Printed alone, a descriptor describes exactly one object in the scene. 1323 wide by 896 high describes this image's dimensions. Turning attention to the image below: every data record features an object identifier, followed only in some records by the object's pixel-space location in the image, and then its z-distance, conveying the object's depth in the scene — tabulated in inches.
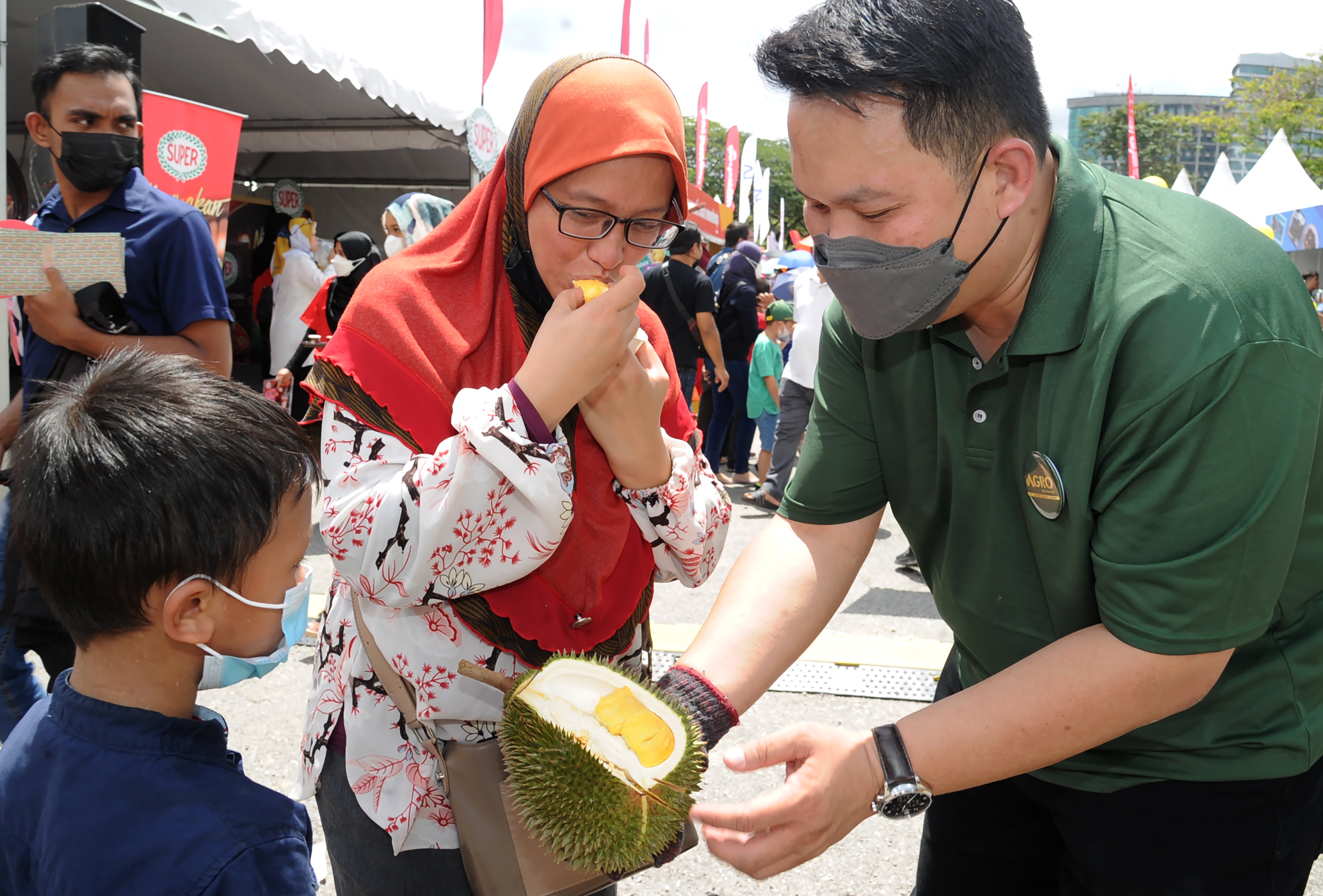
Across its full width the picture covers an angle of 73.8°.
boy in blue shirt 45.9
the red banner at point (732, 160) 844.6
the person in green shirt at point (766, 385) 302.2
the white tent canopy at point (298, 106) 265.3
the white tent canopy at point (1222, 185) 654.5
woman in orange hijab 52.6
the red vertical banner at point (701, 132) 761.0
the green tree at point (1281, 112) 1131.3
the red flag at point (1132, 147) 855.7
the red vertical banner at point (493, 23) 317.4
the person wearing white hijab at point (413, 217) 233.5
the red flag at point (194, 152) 165.3
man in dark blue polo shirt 103.2
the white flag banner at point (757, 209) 1036.5
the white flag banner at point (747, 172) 858.8
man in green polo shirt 47.8
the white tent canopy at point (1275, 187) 632.4
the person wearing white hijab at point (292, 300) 328.5
